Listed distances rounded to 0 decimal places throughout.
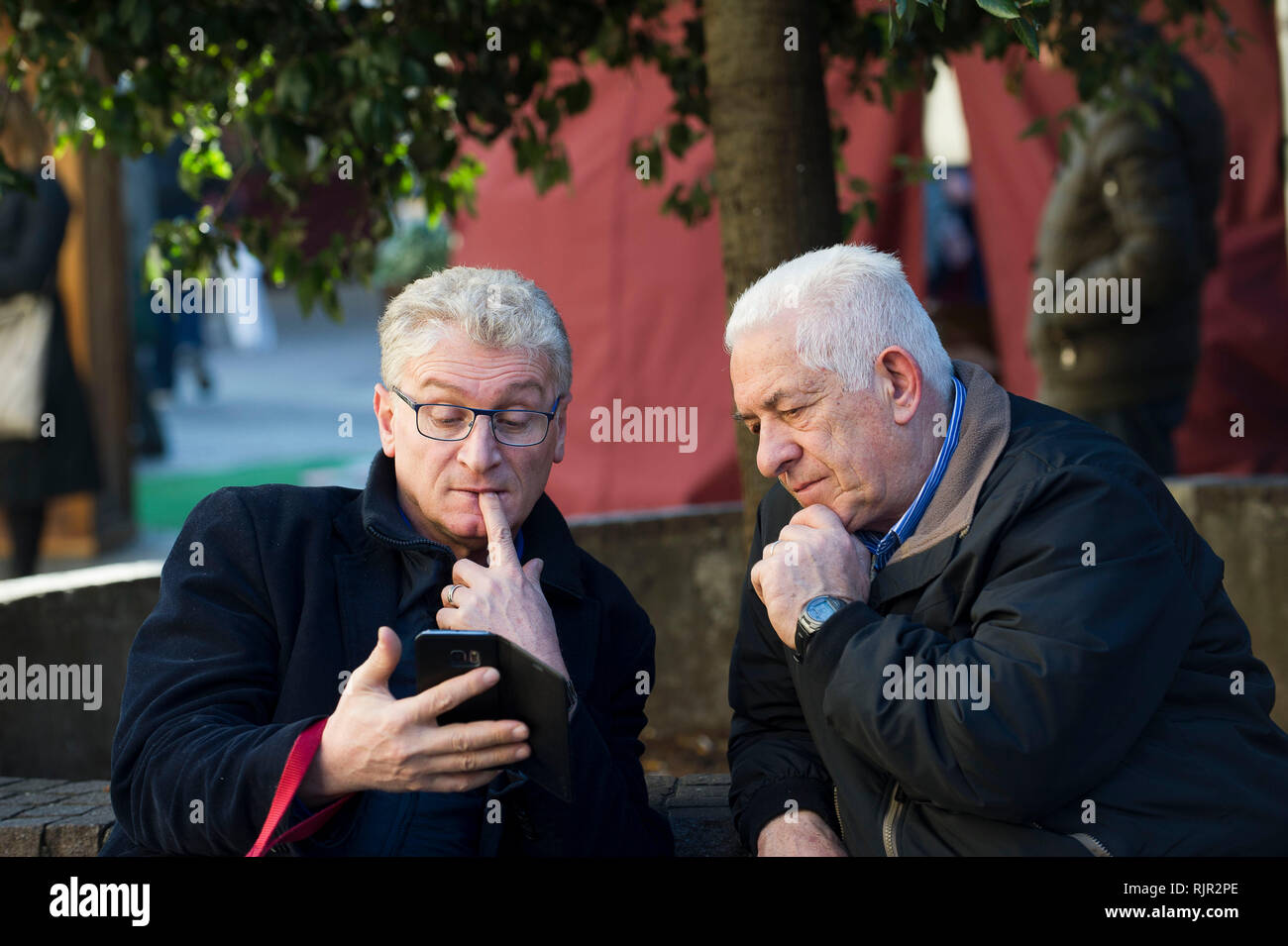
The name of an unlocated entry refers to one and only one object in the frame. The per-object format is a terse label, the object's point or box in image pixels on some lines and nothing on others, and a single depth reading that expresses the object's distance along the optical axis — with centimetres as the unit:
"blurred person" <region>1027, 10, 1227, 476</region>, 1117
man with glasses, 432
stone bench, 577
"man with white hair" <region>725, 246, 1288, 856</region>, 412
